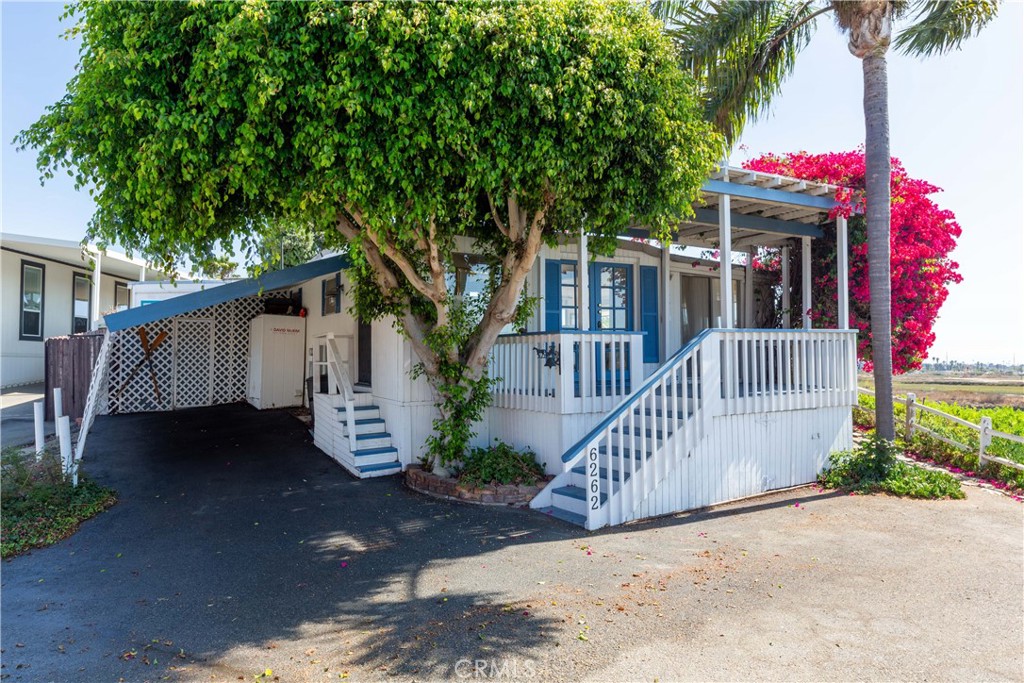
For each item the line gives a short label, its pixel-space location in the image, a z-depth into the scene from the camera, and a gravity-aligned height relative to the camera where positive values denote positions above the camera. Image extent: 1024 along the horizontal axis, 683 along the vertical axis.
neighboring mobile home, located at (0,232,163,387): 14.62 +1.63
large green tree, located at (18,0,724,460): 4.75 +2.03
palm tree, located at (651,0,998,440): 7.80 +4.37
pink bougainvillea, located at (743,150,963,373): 9.75 +1.45
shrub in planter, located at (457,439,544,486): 7.07 -1.40
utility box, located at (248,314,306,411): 12.91 -0.15
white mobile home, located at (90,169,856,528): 6.59 -0.34
